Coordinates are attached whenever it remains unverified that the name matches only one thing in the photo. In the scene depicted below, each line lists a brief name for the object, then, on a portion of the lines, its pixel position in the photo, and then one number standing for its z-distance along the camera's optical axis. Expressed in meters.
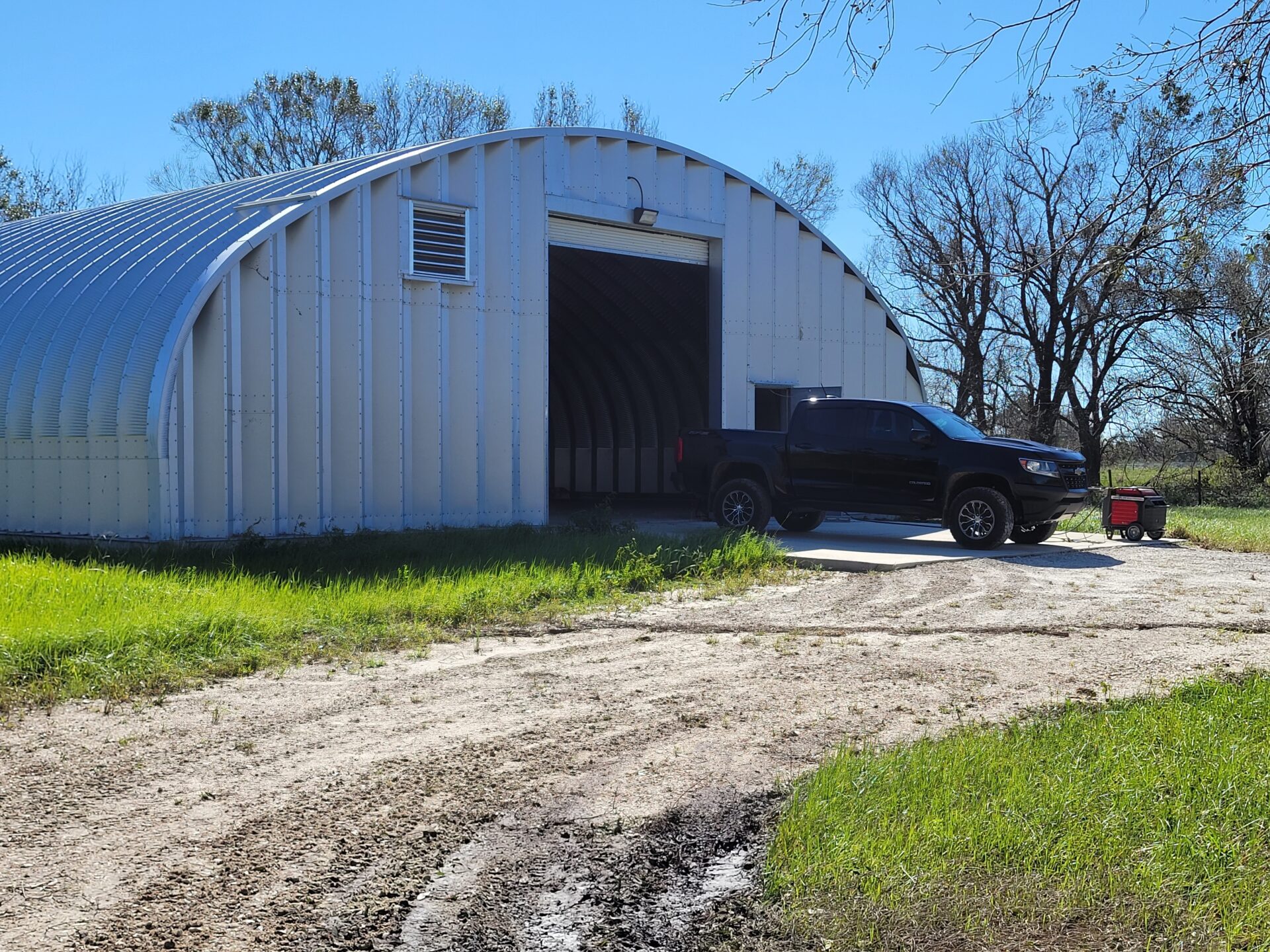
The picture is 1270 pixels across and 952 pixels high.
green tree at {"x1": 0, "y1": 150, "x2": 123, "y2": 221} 43.00
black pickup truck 15.54
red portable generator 17.47
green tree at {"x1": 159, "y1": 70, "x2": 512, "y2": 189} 43.12
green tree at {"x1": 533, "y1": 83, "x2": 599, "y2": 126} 44.28
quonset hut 13.68
